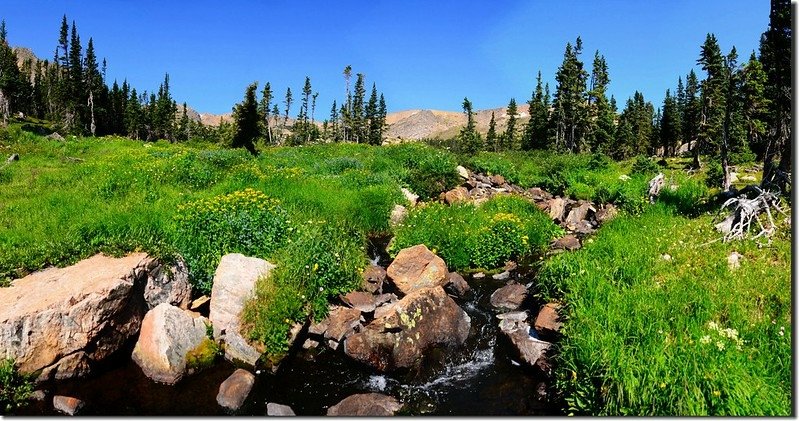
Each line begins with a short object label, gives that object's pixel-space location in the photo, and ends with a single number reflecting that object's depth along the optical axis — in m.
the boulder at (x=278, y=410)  7.11
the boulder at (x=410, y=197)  19.94
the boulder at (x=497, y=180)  27.17
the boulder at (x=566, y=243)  15.12
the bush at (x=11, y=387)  6.94
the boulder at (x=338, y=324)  9.28
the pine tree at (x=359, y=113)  111.06
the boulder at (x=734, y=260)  9.34
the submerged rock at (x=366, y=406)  7.05
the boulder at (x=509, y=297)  11.04
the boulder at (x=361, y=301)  10.20
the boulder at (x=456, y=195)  20.58
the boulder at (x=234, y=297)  8.69
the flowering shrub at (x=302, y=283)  8.86
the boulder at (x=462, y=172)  25.02
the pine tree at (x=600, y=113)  65.25
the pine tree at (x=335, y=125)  132.38
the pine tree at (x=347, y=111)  107.94
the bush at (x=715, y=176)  21.78
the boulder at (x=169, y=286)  9.48
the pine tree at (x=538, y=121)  77.69
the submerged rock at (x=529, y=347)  7.91
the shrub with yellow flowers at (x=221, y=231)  10.68
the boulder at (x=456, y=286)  11.88
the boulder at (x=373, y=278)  11.41
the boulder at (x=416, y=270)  11.68
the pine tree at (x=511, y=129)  96.03
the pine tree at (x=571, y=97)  63.59
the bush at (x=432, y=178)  21.47
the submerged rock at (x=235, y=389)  7.32
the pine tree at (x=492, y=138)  101.69
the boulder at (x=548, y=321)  8.39
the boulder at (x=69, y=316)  7.45
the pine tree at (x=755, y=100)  39.09
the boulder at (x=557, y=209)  19.41
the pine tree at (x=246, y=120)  43.09
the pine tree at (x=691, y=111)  77.38
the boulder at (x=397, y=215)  17.05
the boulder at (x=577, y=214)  18.83
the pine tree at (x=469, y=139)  87.56
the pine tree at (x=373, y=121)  111.44
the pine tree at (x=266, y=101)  101.69
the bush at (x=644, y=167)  27.75
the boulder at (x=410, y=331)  8.48
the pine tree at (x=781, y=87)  12.11
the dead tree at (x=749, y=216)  10.62
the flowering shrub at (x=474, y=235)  13.82
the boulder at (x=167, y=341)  7.95
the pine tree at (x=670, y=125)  86.94
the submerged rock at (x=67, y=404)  7.03
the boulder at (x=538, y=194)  23.91
